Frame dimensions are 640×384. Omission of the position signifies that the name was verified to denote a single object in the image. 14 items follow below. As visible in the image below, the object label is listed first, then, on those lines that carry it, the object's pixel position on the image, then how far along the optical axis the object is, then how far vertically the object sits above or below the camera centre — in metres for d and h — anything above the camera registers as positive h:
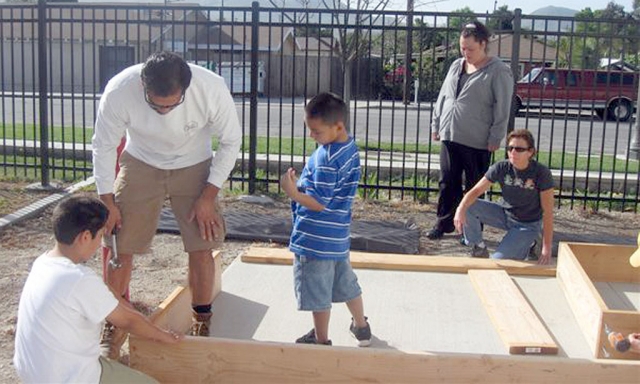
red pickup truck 23.19 -0.18
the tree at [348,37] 8.79 +0.52
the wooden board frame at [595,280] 4.09 -1.22
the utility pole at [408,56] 8.63 +0.28
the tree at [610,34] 8.23 +0.54
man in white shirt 4.14 -0.49
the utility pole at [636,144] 11.28 -0.84
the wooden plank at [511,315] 4.12 -1.31
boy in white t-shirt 3.09 -0.91
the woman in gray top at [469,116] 6.74 -0.29
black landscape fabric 6.80 -1.37
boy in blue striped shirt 3.93 -0.64
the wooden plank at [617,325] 4.05 -1.19
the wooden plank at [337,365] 3.73 -1.33
